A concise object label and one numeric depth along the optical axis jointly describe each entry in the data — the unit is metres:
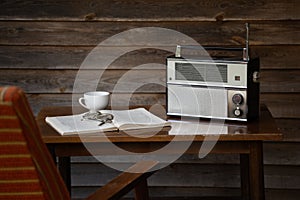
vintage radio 2.39
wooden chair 1.46
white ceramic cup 2.43
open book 2.28
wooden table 2.22
